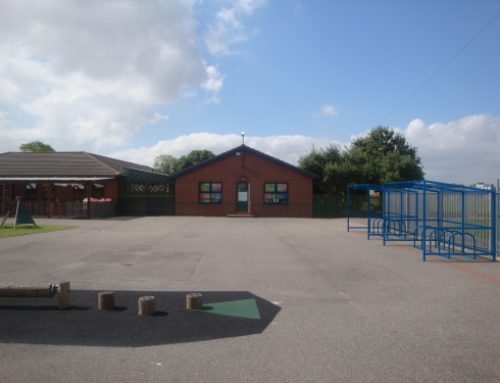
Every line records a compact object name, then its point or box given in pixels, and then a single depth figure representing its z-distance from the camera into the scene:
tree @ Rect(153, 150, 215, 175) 80.44
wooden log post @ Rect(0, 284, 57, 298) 6.37
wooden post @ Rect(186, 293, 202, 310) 6.51
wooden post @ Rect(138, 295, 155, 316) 6.20
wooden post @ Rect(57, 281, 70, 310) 6.48
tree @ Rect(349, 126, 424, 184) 34.31
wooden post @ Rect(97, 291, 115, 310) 6.41
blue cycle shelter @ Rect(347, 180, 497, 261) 12.27
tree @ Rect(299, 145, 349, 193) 33.00
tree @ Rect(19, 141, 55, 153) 75.88
